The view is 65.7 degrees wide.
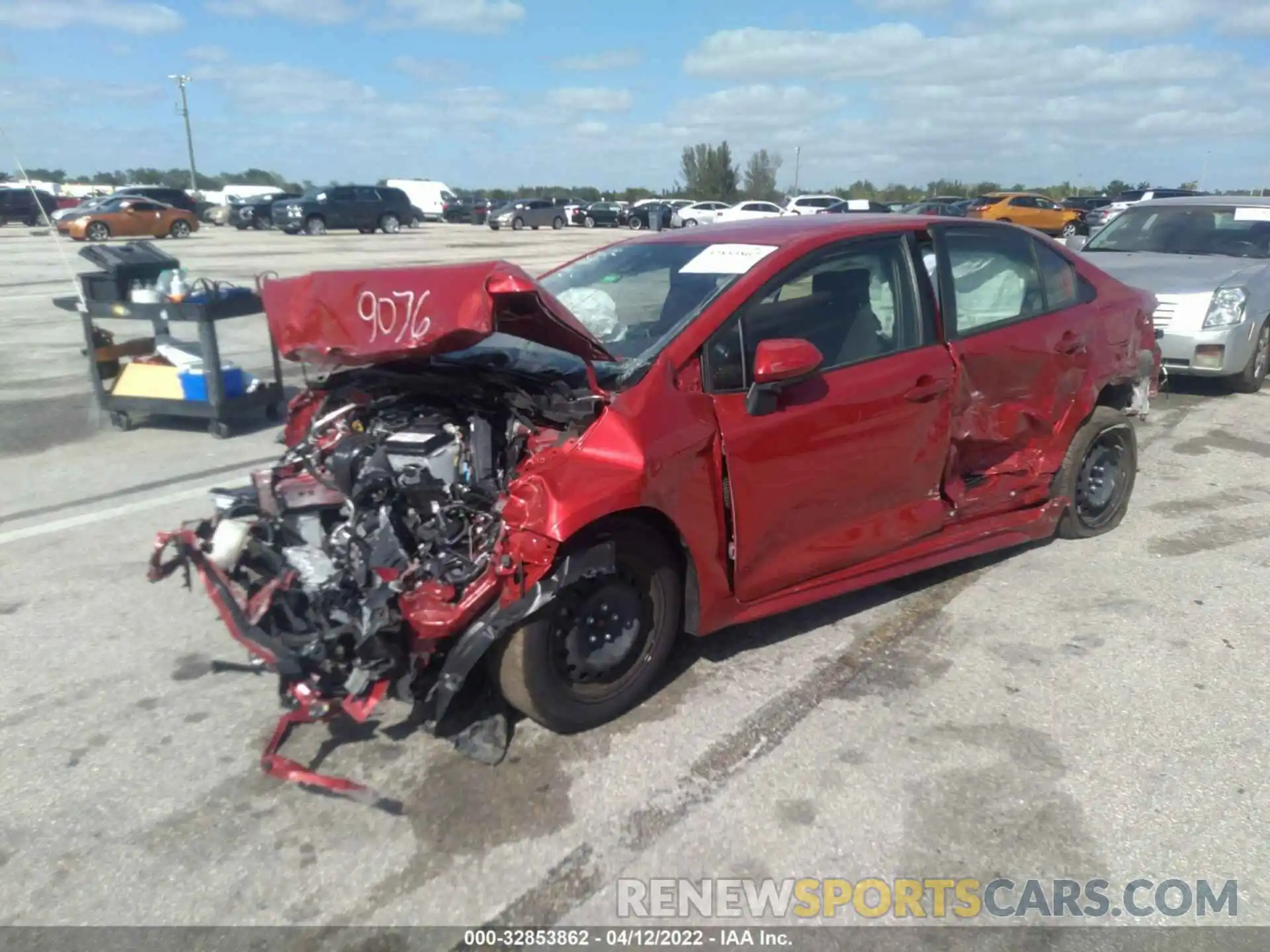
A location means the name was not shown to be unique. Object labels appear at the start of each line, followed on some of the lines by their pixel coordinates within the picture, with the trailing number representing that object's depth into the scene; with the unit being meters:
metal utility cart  7.28
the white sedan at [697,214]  41.91
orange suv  34.84
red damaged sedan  3.21
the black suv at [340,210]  37.84
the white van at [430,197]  54.53
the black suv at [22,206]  40.78
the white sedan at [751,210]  37.41
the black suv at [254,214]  42.34
